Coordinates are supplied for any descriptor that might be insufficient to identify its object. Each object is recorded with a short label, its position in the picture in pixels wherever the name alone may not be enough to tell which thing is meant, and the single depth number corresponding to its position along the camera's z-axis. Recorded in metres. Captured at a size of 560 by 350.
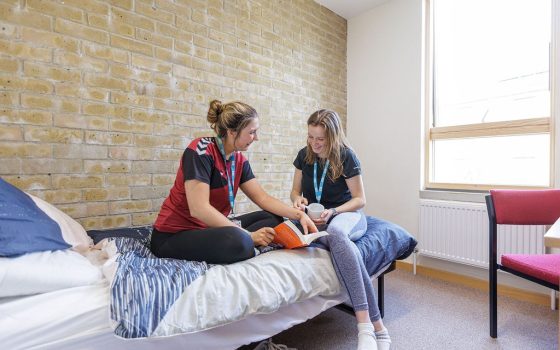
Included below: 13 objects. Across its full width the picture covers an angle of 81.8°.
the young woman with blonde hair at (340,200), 1.50
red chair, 1.79
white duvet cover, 1.09
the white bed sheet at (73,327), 0.90
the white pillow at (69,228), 1.41
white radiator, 2.32
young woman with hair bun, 1.37
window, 2.44
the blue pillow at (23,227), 1.07
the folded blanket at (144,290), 0.99
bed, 0.95
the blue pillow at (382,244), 1.74
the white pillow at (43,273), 0.93
